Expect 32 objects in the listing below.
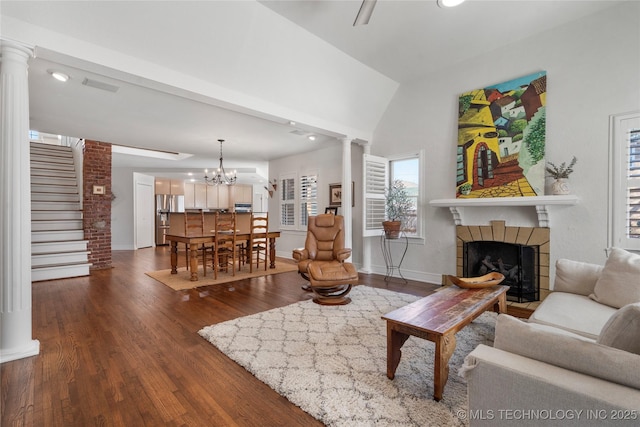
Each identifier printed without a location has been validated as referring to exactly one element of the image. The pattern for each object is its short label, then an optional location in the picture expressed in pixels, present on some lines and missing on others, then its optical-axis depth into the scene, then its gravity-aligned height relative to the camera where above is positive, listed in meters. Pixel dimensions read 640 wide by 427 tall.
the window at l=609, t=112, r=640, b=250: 3.04 +0.30
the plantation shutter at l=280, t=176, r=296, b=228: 7.50 +0.21
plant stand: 4.96 -0.70
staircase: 4.99 -0.12
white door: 8.95 -0.05
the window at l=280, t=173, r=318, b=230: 6.95 +0.27
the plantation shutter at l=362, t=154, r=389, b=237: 4.87 +0.31
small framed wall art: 6.28 +0.34
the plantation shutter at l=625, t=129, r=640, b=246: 3.03 +0.26
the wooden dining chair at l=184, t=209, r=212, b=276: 5.14 -0.21
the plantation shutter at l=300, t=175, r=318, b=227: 6.89 +0.32
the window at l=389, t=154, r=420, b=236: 4.85 +0.47
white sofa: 0.93 -0.57
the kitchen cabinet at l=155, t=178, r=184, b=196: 9.99 +0.83
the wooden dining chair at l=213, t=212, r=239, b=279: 4.94 -0.56
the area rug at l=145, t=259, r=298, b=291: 4.50 -1.13
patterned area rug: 1.67 -1.12
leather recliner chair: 3.55 -0.69
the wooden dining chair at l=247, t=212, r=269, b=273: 5.44 -0.64
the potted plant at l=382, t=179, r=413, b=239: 4.87 +0.10
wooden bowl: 2.67 -0.65
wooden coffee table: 1.75 -0.71
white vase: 3.33 +0.26
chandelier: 6.83 +1.19
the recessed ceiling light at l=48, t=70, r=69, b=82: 3.18 +1.46
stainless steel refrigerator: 9.77 -0.12
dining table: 4.67 -0.50
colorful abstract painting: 3.58 +0.92
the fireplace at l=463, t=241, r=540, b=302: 3.71 -0.72
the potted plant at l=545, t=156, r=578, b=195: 3.34 +0.39
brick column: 5.76 +0.13
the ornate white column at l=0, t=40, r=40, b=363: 2.22 +0.03
